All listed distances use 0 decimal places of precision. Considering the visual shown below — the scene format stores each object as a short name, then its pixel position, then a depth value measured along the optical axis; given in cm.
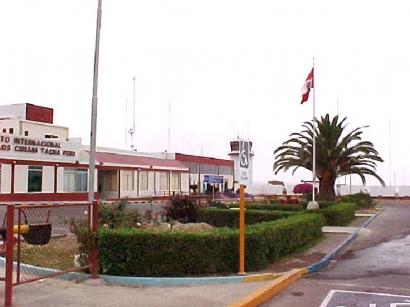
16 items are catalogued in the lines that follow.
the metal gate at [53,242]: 703
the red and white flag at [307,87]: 2506
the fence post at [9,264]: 689
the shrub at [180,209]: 1928
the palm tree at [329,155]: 3005
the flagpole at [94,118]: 1304
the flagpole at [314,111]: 2578
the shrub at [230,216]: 1731
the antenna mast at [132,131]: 6656
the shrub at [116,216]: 1253
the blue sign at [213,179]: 5875
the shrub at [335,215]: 2172
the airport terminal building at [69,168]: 3744
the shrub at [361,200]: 3631
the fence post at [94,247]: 898
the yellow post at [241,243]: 952
